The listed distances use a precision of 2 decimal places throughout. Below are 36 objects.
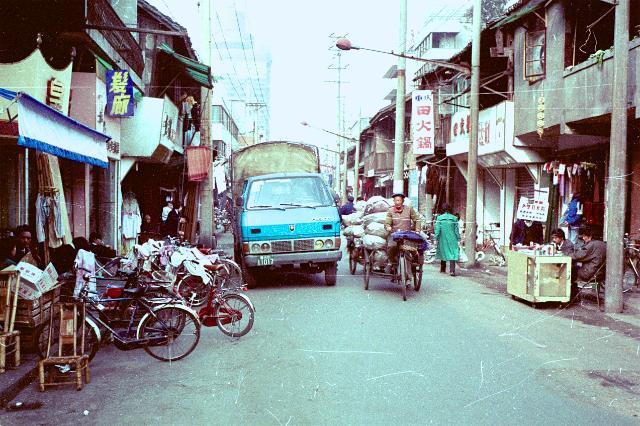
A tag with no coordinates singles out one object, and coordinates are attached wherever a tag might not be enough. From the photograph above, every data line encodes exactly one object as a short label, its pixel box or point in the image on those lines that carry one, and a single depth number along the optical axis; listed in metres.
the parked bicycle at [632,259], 14.36
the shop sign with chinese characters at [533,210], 20.11
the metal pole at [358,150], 46.65
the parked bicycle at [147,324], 7.97
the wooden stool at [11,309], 7.55
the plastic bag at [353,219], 18.22
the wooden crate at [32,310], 7.78
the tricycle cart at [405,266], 12.95
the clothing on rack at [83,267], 8.52
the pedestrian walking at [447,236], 17.06
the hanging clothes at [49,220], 13.08
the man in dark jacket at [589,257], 11.90
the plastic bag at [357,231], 16.95
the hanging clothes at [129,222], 20.56
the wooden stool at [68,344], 6.84
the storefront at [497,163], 21.16
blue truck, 14.26
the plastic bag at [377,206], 15.63
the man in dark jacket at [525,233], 20.33
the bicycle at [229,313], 9.06
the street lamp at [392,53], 19.95
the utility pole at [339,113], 51.94
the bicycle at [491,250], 20.80
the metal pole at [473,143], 19.12
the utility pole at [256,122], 69.98
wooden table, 11.91
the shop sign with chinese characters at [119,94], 17.06
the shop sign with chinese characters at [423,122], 24.70
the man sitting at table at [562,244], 12.43
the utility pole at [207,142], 21.59
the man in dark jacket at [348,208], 24.11
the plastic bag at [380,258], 13.86
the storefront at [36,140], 7.61
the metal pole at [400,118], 23.78
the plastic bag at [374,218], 14.48
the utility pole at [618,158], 11.27
